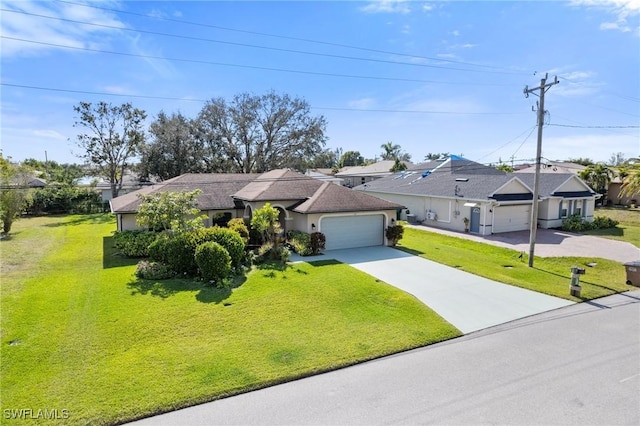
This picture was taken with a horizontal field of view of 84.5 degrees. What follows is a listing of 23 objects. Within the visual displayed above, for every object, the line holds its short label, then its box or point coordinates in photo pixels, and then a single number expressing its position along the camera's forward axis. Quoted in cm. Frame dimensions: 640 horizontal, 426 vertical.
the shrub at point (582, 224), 2484
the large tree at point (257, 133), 3972
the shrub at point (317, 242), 1769
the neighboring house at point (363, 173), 5663
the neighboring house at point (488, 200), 2372
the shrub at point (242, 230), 1732
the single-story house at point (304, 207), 1870
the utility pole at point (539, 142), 1489
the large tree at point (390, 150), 7631
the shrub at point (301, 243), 1745
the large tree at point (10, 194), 2228
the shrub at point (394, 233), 1949
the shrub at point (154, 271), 1369
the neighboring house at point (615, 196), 3838
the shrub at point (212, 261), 1299
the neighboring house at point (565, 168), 3701
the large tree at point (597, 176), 3669
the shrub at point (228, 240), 1414
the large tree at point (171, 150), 3641
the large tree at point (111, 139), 3509
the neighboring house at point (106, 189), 3904
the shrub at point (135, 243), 1700
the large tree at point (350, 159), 9625
